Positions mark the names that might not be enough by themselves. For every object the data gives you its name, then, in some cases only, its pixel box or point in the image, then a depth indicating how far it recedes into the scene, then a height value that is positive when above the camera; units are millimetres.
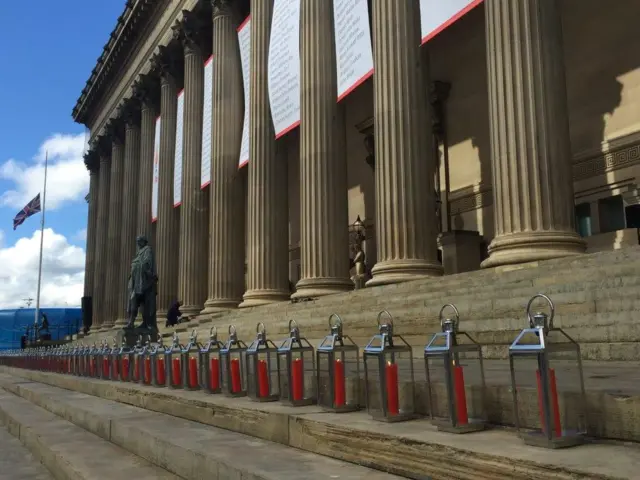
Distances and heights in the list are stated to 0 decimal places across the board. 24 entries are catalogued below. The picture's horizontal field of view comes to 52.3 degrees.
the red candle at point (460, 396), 3914 -374
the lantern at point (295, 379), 5738 -367
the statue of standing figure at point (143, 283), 18859 +1741
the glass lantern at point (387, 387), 4543 -372
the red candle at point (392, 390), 4531 -377
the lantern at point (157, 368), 9773 -372
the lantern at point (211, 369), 7645 -320
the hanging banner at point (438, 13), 13641 +6881
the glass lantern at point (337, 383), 5211 -371
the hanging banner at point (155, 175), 32125 +8251
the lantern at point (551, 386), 3301 -300
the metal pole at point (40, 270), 50516 +6130
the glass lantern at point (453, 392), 3920 -371
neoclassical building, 11625 +5266
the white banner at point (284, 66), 18953 +8099
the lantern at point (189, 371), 8258 -364
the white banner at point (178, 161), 28828 +8049
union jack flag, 47656 +9929
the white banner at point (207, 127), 25797 +8576
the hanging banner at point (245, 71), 22438 +9580
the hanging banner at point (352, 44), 16031 +7388
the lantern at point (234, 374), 6969 -351
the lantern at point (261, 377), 6406 -369
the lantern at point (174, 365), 8828 -300
